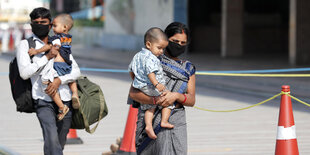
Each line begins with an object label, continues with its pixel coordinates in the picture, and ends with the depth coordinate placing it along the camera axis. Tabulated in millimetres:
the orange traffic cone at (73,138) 17538
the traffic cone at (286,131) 12521
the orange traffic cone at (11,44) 67765
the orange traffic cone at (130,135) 15341
